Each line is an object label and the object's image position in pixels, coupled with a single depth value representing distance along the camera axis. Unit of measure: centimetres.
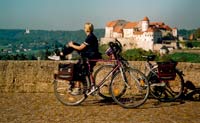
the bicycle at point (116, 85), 692
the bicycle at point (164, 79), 729
